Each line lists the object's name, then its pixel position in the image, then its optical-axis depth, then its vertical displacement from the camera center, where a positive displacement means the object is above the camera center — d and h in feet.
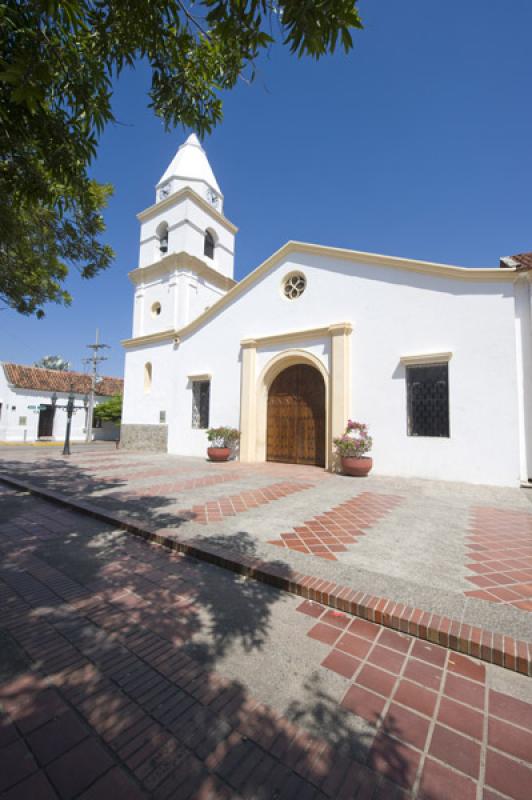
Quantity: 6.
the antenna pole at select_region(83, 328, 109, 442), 88.43 +17.53
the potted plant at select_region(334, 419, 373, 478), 28.94 -1.64
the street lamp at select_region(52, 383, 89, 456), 47.26 +1.74
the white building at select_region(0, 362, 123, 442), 80.18 +4.68
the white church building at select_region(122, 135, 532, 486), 26.23 +7.60
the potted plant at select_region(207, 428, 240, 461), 38.14 -1.31
